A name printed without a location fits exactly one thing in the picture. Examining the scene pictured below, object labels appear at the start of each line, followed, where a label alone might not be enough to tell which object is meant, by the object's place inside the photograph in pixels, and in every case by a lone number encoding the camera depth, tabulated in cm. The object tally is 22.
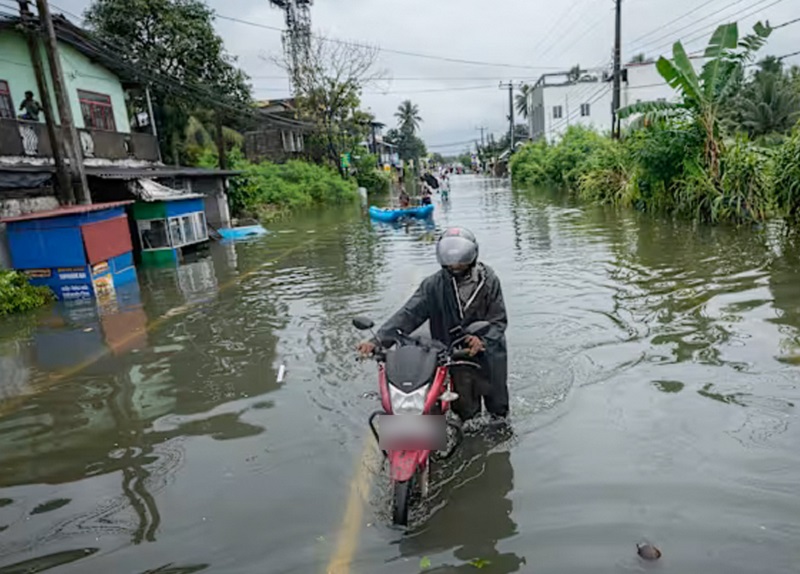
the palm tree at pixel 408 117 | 9631
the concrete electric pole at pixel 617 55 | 2883
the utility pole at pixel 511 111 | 7131
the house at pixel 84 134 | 1556
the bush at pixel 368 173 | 5597
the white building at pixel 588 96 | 5444
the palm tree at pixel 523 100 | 7454
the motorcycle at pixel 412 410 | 362
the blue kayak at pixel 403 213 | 2478
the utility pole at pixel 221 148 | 2752
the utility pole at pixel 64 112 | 1470
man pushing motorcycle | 443
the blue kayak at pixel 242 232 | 2369
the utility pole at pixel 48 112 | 1494
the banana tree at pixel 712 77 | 1482
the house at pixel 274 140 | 4884
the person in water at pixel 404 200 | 2639
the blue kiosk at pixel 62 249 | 1245
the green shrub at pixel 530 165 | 4372
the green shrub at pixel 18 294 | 1159
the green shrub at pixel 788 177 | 1138
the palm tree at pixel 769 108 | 3531
